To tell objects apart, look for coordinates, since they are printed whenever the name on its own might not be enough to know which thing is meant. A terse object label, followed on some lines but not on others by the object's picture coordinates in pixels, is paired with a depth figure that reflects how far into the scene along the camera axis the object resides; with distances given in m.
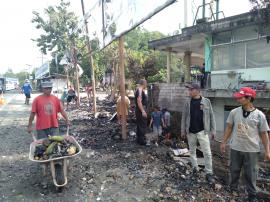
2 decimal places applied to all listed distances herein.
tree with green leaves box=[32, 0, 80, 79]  29.57
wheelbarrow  3.25
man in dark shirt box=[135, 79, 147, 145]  5.14
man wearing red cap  3.15
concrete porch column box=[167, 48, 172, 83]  12.94
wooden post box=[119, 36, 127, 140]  5.73
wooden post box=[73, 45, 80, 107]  12.28
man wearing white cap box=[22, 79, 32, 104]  13.38
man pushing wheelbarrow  3.86
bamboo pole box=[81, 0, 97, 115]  9.70
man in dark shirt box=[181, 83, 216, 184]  3.81
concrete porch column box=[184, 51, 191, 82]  12.61
